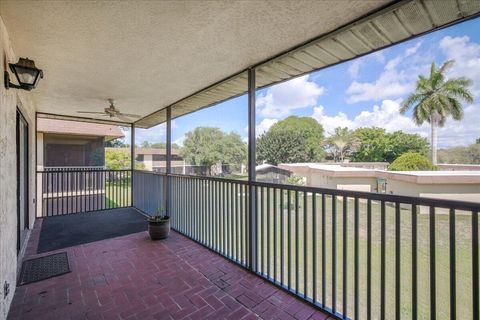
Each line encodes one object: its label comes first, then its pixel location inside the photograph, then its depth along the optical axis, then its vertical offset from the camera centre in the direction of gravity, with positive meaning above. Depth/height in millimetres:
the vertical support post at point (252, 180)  2736 -236
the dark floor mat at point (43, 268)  2551 -1285
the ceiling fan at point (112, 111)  4024 +881
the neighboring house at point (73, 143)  8812 +840
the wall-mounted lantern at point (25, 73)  2061 +813
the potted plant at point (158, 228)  3709 -1090
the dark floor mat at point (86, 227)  3652 -1257
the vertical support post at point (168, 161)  4508 -5
